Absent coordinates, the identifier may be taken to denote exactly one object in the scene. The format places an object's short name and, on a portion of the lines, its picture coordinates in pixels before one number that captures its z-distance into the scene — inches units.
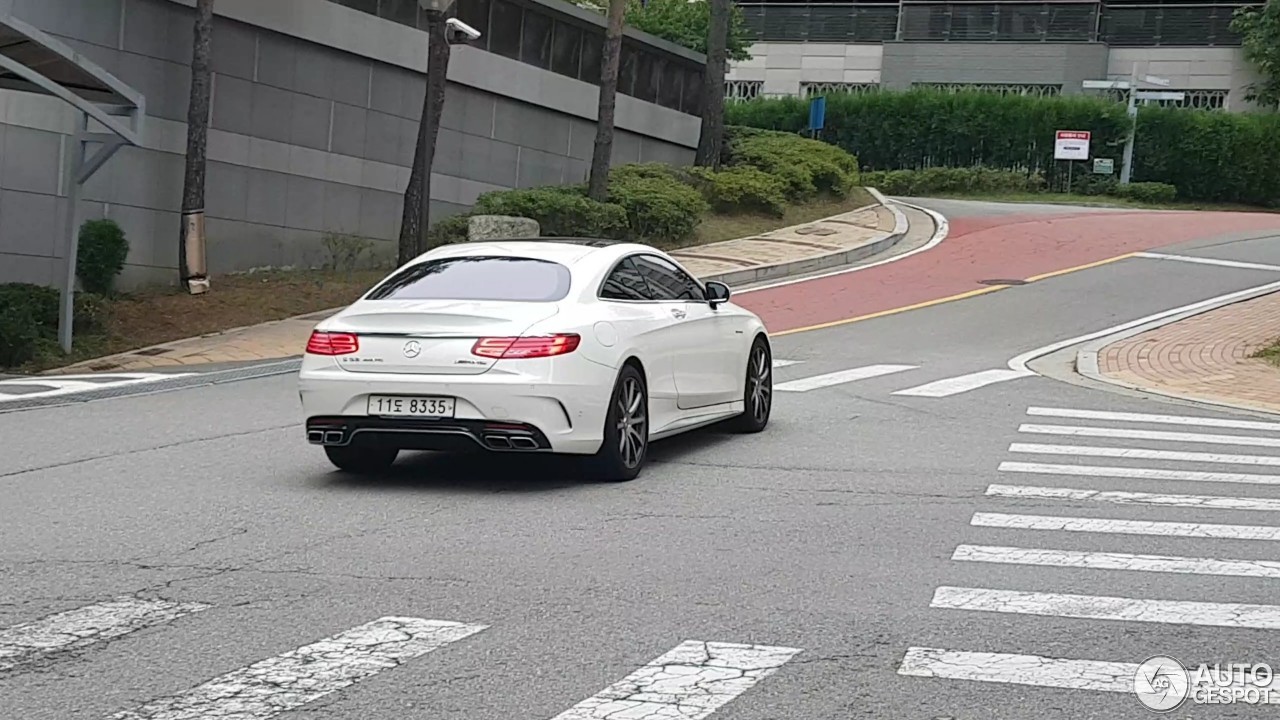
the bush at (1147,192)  1809.8
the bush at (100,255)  767.7
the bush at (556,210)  997.2
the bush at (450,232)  958.4
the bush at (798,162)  1290.6
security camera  775.7
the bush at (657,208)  1078.4
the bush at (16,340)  659.4
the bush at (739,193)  1210.6
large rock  944.3
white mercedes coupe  367.6
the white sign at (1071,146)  1838.1
